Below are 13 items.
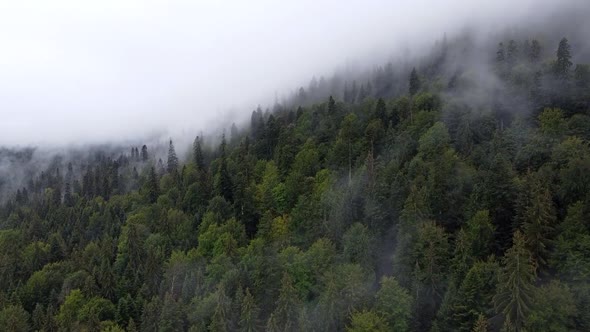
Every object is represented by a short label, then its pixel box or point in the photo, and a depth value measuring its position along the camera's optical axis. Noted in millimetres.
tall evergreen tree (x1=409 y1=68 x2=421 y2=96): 144788
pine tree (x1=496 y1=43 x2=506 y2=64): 135462
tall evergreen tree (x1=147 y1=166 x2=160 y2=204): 152375
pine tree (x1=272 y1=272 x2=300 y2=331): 65500
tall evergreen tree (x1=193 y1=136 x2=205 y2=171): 162500
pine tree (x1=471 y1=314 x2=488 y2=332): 51219
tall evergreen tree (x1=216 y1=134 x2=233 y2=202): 127625
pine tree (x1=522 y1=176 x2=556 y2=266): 60656
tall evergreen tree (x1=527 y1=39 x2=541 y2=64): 127081
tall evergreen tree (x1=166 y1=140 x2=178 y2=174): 188800
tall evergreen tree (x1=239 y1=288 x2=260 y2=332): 68312
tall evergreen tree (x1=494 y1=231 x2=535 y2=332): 51781
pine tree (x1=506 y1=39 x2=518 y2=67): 132500
